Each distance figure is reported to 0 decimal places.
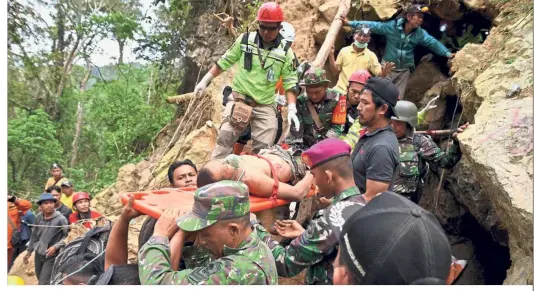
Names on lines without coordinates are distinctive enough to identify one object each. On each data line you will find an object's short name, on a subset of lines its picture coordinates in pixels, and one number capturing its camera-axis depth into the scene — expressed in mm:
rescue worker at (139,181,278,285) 2311
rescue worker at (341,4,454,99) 6887
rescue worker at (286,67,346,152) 5246
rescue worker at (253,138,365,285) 2555
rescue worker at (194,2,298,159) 5422
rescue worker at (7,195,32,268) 7489
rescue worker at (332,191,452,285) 1411
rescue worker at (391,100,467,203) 4734
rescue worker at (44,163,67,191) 9344
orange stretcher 3076
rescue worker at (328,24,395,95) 6676
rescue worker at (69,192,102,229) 6499
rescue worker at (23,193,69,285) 6055
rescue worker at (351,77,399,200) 3570
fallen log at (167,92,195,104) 9291
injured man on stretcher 3816
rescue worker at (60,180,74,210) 8426
